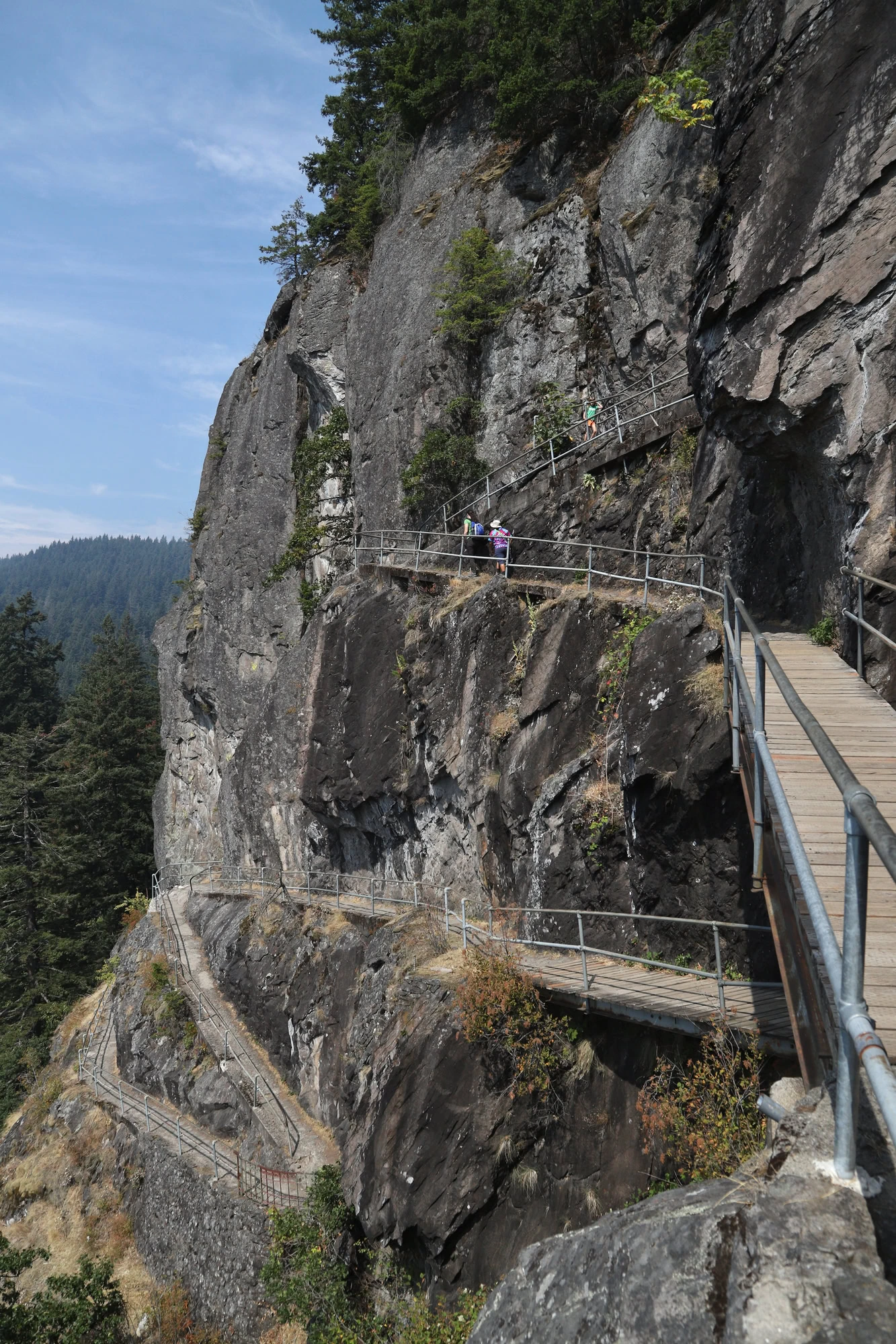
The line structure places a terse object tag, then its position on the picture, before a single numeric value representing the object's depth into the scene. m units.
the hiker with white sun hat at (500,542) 17.59
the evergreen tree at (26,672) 57.09
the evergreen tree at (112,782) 38.50
